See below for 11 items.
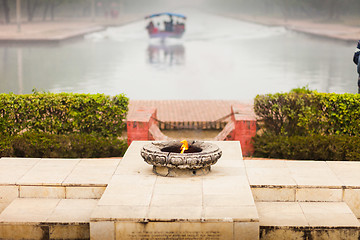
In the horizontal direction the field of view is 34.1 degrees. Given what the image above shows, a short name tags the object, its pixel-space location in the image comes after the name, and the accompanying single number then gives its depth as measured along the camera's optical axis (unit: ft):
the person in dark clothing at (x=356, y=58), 31.24
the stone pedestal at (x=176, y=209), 17.60
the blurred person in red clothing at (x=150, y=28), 124.82
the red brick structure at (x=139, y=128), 27.96
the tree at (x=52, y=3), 196.09
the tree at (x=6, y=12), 166.71
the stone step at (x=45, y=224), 18.89
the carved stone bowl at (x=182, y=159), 20.59
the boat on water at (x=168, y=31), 124.35
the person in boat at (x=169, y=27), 125.34
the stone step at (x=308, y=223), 18.67
